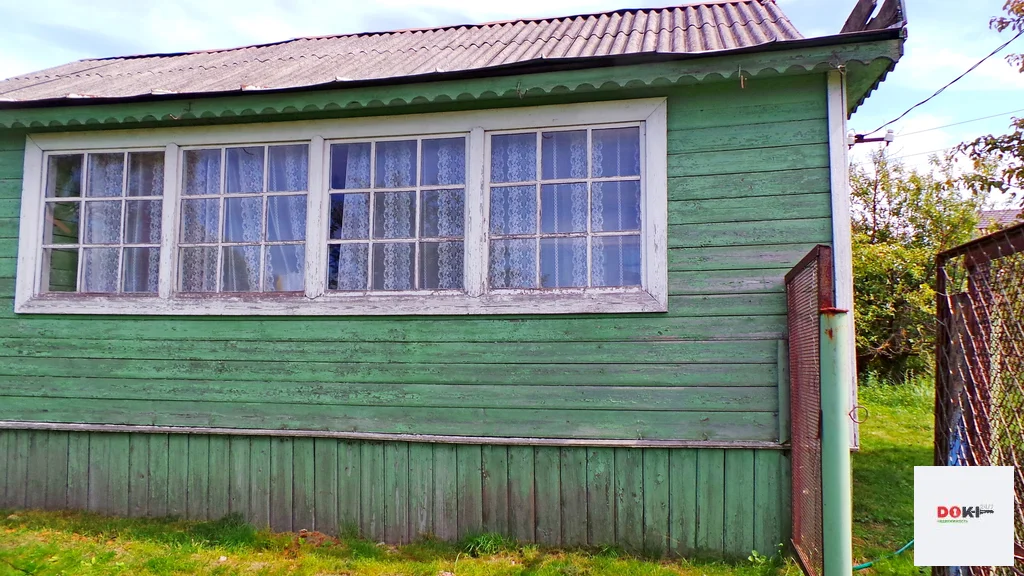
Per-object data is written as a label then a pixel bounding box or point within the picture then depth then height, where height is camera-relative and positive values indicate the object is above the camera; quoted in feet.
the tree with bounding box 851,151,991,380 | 31.94 +3.02
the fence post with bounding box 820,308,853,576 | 8.01 -1.73
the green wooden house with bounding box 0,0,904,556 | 12.96 +0.71
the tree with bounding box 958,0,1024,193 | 18.76 +5.08
